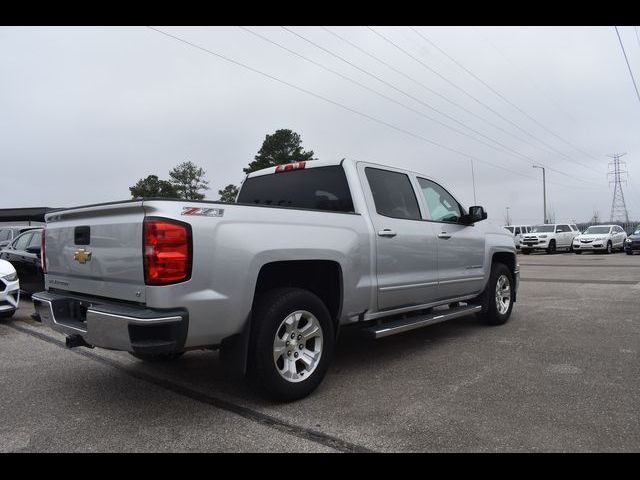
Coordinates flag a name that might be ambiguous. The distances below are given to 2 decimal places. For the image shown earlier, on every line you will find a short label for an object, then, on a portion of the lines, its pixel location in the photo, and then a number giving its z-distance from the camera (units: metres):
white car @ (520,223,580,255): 29.23
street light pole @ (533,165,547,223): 51.28
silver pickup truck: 3.16
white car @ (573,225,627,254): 27.04
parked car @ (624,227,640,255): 24.48
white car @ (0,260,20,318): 7.08
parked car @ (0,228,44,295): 8.91
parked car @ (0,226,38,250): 15.10
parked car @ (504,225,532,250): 35.43
